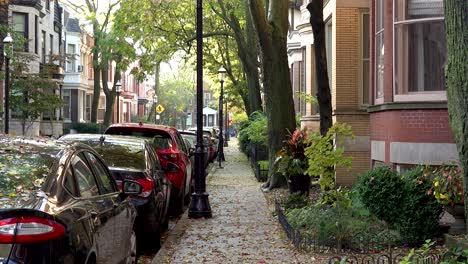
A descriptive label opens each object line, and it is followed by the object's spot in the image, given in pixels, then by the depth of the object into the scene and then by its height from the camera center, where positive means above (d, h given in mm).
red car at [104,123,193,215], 13492 -244
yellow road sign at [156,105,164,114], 51494 +2171
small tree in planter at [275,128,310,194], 13078 -357
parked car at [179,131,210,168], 25375 +90
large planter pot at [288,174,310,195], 13953 -903
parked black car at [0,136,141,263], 4125 -469
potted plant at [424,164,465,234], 8469 -666
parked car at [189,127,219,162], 34406 -510
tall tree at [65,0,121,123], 45425 +7685
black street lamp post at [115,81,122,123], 43572 +3228
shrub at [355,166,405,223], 9234 -729
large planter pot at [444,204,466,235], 8774 -1031
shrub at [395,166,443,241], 9070 -976
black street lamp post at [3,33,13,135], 24906 +1873
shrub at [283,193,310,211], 12688 -1166
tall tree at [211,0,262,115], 28211 +3970
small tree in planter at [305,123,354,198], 10648 -275
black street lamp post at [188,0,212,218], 13219 -494
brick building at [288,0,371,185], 17406 +1581
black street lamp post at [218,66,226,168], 31197 -76
